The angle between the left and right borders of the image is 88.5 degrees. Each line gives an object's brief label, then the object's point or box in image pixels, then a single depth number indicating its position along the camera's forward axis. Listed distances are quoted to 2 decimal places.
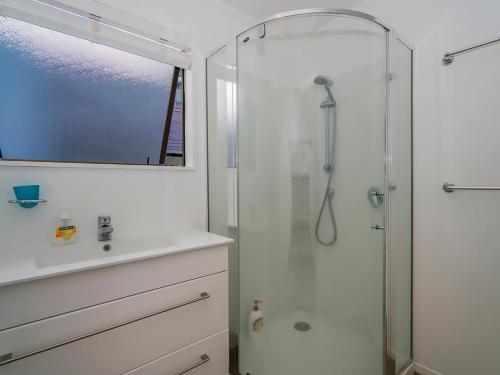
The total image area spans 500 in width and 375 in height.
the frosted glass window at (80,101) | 1.28
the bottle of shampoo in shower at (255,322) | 1.50
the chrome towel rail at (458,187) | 1.29
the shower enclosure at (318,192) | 1.38
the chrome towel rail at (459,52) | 1.30
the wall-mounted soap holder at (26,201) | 1.12
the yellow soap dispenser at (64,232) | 1.24
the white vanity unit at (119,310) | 0.85
